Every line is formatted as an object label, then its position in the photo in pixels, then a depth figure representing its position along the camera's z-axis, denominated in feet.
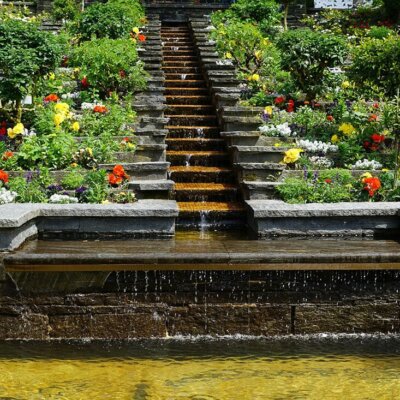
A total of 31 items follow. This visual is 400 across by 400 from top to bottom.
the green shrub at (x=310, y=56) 39.93
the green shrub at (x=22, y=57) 33.45
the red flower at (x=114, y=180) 29.73
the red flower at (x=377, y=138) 34.68
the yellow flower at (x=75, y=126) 34.17
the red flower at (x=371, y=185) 29.71
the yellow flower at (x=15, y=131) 33.17
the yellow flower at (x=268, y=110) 38.79
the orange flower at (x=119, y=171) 29.94
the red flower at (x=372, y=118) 36.91
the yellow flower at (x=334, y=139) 35.35
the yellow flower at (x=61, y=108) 35.47
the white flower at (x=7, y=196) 27.96
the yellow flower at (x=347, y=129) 35.94
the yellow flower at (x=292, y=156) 32.71
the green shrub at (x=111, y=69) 40.63
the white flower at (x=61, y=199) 28.25
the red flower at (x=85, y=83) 40.88
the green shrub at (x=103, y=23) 50.42
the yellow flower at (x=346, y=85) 43.32
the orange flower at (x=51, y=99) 37.81
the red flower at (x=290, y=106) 39.40
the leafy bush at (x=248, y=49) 48.26
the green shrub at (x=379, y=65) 33.96
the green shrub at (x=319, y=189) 29.76
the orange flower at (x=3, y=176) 28.89
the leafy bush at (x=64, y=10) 62.08
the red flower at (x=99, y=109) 36.63
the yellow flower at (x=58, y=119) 34.01
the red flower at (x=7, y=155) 31.65
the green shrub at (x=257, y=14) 59.77
